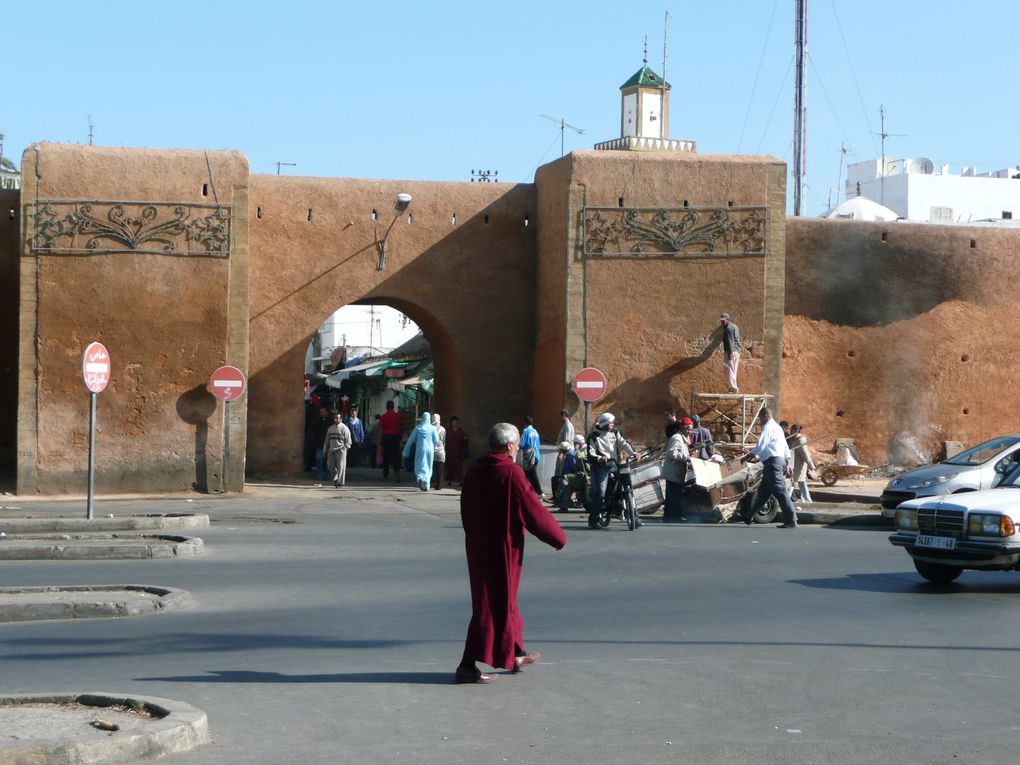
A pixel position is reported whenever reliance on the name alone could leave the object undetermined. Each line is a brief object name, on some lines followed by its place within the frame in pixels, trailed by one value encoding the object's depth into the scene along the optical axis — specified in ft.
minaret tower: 172.96
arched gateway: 81.30
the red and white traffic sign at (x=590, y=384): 81.88
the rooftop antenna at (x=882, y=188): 221.99
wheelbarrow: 88.84
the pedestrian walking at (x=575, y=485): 69.62
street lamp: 90.38
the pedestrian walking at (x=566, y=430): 80.89
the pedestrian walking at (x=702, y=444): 77.41
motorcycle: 61.31
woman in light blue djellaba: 83.76
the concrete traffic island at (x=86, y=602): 34.32
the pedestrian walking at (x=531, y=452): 78.69
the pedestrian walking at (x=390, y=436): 95.35
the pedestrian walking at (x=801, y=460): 76.23
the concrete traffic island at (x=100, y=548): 47.52
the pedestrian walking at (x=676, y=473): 65.36
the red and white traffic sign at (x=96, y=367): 58.85
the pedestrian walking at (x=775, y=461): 64.08
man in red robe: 26.18
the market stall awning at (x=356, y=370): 125.08
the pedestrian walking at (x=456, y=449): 89.10
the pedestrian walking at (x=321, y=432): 96.48
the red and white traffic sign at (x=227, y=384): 80.07
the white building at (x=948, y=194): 219.61
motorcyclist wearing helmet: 61.57
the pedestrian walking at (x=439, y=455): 85.30
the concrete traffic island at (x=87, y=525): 55.88
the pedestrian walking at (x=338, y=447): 87.51
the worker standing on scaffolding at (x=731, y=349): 86.22
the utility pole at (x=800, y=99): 141.38
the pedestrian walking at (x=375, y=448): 111.53
